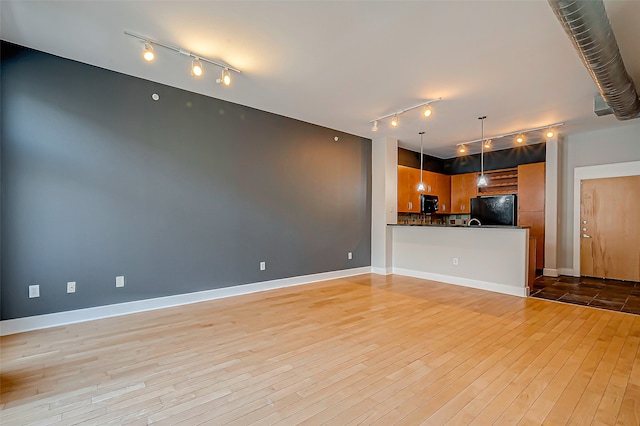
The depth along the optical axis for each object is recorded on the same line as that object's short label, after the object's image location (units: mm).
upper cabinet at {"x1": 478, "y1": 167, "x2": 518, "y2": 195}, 7121
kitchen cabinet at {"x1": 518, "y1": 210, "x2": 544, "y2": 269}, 6434
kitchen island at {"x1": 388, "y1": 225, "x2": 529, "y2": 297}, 4598
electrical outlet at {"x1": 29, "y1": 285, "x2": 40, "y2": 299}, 3070
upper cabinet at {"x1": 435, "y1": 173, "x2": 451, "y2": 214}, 7973
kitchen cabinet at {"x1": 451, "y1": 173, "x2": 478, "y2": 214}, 7820
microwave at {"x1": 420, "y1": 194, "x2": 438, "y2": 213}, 7371
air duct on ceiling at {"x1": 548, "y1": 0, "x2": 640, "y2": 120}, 2008
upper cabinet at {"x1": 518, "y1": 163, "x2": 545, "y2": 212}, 6488
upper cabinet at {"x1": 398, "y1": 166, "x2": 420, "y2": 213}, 6902
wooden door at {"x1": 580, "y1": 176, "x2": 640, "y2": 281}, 5508
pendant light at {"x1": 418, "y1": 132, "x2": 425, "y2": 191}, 5892
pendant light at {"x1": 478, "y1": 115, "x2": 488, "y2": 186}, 5398
